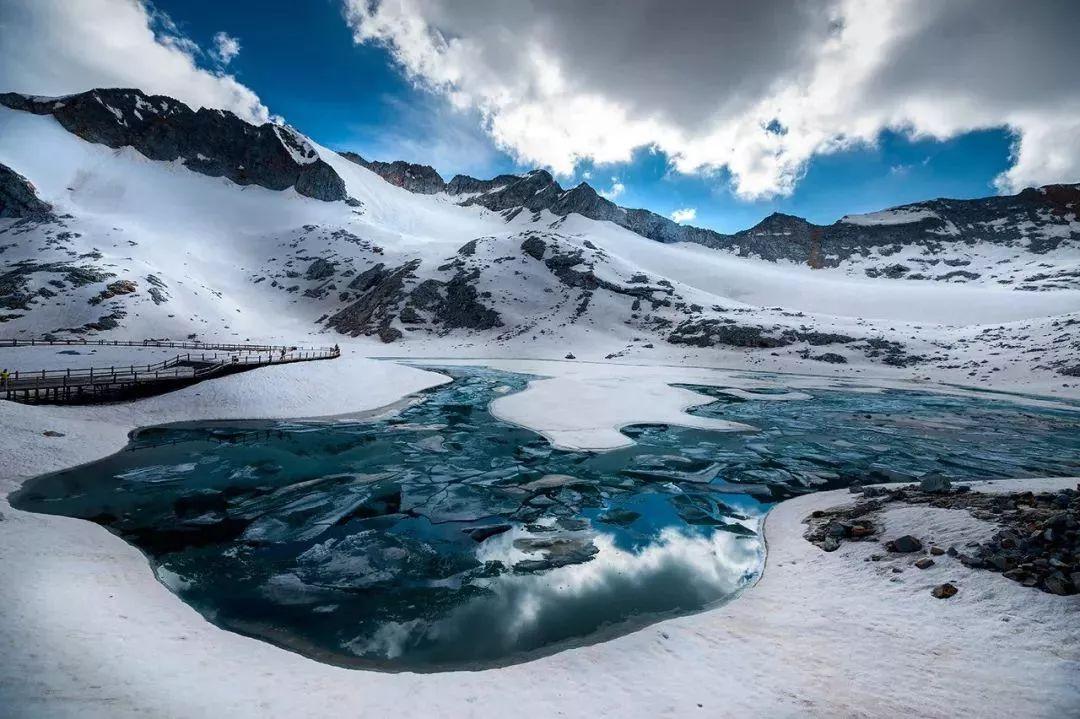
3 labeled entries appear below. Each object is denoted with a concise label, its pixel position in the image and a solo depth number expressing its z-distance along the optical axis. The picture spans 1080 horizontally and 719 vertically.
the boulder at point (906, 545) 10.01
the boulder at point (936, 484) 13.04
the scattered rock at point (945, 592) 8.27
